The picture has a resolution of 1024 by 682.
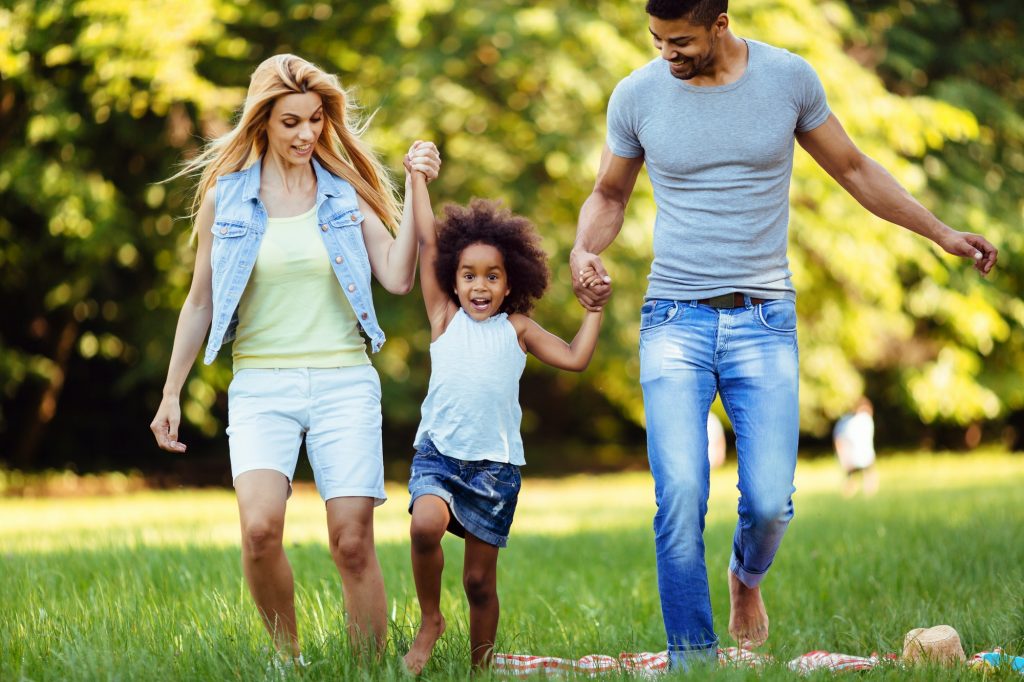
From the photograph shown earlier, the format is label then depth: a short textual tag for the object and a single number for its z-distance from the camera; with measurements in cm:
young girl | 855
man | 880
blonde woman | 867
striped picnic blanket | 819
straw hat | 853
